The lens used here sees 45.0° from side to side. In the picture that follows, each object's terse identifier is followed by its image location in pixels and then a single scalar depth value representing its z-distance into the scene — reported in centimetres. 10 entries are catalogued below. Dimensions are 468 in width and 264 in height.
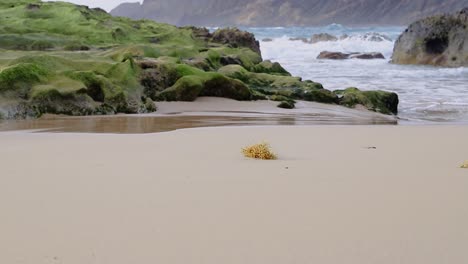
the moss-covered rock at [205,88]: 1060
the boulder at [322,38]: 6038
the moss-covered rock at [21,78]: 838
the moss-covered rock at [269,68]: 1734
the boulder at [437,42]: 2947
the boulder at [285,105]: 1057
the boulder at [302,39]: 6096
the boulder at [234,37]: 2572
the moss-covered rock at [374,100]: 1148
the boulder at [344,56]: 3976
